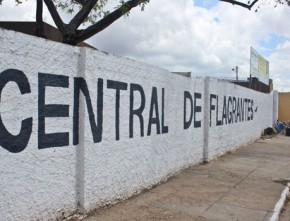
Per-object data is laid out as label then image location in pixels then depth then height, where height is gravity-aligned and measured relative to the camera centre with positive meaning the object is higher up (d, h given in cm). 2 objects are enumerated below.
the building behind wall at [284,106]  4516 +111
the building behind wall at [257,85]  3206 +232
